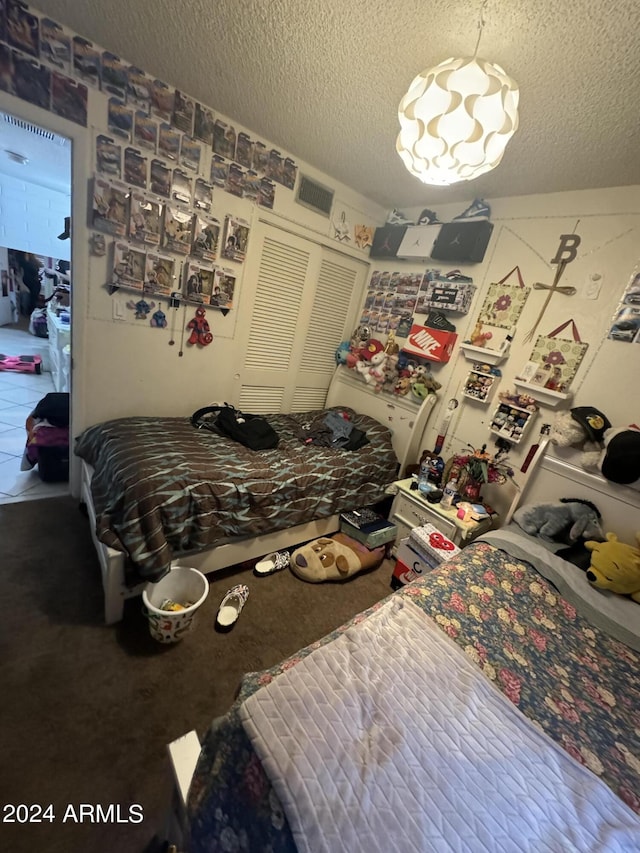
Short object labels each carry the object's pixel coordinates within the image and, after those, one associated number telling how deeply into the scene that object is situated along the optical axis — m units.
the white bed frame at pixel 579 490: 1.77
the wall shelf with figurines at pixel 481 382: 2.33
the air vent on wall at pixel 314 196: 2.50
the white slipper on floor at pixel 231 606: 1.72
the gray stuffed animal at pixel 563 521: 1.78
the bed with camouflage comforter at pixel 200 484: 1.57
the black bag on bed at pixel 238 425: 2.31
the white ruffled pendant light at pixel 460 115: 0.99
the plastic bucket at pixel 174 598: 1.48
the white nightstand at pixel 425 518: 2.04
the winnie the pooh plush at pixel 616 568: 1.51
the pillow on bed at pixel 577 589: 1.40
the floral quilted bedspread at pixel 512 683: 0.71
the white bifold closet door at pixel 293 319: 2.63
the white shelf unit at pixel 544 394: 2.00
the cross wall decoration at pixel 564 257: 1.99
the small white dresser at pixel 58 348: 3.19
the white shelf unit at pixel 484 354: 2.25
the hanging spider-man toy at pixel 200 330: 2.38
